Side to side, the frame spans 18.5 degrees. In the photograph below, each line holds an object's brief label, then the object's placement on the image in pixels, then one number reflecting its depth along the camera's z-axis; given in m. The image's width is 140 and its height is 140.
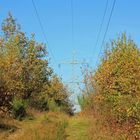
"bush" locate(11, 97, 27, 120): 28.67
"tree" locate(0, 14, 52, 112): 36.22
